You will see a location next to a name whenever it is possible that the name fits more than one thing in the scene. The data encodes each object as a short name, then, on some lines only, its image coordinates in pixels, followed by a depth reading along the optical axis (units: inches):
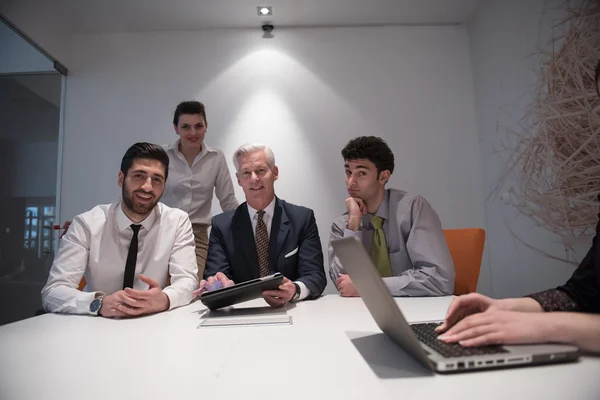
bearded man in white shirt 69.6
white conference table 24.6
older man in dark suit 78.4
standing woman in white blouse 116.9
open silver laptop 26.4
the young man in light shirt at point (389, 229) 68.8
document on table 46.5
